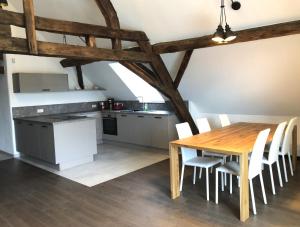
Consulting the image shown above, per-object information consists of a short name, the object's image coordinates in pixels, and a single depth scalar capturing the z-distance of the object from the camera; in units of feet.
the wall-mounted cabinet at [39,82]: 18.60
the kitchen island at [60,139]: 15.69
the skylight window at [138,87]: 21.24
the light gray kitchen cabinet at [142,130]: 19.62
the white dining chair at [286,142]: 12.38
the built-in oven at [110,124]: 22.18
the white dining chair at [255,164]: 9.64
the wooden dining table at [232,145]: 9.39
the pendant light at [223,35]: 10.62
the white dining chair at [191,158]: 11.53
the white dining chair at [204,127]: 13.74
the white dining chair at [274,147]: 11.12
